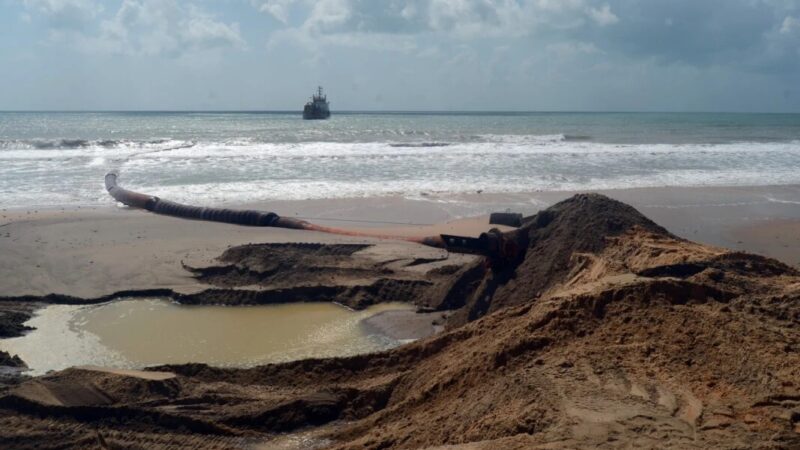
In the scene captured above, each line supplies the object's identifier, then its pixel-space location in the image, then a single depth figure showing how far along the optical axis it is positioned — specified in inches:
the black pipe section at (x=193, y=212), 630.5
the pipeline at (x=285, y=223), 354.3
